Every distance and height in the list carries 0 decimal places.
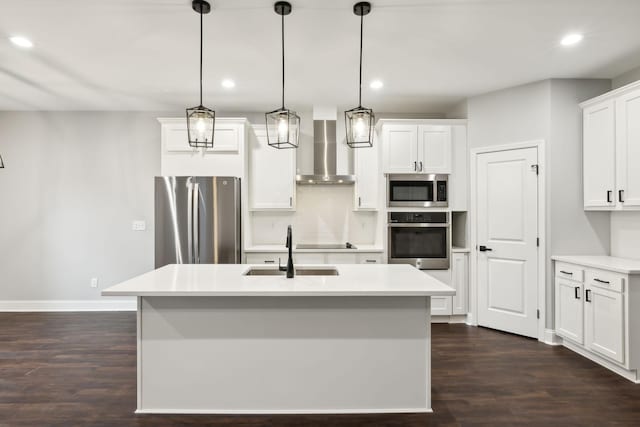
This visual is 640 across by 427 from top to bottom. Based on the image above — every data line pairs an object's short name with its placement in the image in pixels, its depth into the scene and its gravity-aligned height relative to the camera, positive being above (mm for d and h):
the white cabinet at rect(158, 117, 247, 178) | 4301 +778
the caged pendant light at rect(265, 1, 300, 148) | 2387 +637
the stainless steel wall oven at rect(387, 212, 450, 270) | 4277 -279
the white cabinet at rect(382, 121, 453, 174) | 4320 +833
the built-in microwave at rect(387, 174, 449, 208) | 4305 +322
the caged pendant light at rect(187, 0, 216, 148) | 2414 +656
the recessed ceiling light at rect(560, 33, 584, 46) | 2812 +1427
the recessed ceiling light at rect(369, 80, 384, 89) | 3814 +1435
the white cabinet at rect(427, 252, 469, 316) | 4270 -831
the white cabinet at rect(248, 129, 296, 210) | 4512 +549
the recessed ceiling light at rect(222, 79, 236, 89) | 3762 +1423
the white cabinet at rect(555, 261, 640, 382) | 2777 -838
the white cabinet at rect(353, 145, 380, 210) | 4578 +493
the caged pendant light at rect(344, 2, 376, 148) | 2354 +619
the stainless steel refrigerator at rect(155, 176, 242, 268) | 4035 -53
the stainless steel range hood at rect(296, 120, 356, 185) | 4633 +890
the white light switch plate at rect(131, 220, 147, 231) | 4832 -118
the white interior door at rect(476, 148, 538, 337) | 3756 -257
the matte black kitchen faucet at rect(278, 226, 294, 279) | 2469 -322
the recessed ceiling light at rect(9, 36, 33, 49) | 2836 +1413
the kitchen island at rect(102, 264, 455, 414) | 2312 -894
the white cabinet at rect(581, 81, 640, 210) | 3057 +612
